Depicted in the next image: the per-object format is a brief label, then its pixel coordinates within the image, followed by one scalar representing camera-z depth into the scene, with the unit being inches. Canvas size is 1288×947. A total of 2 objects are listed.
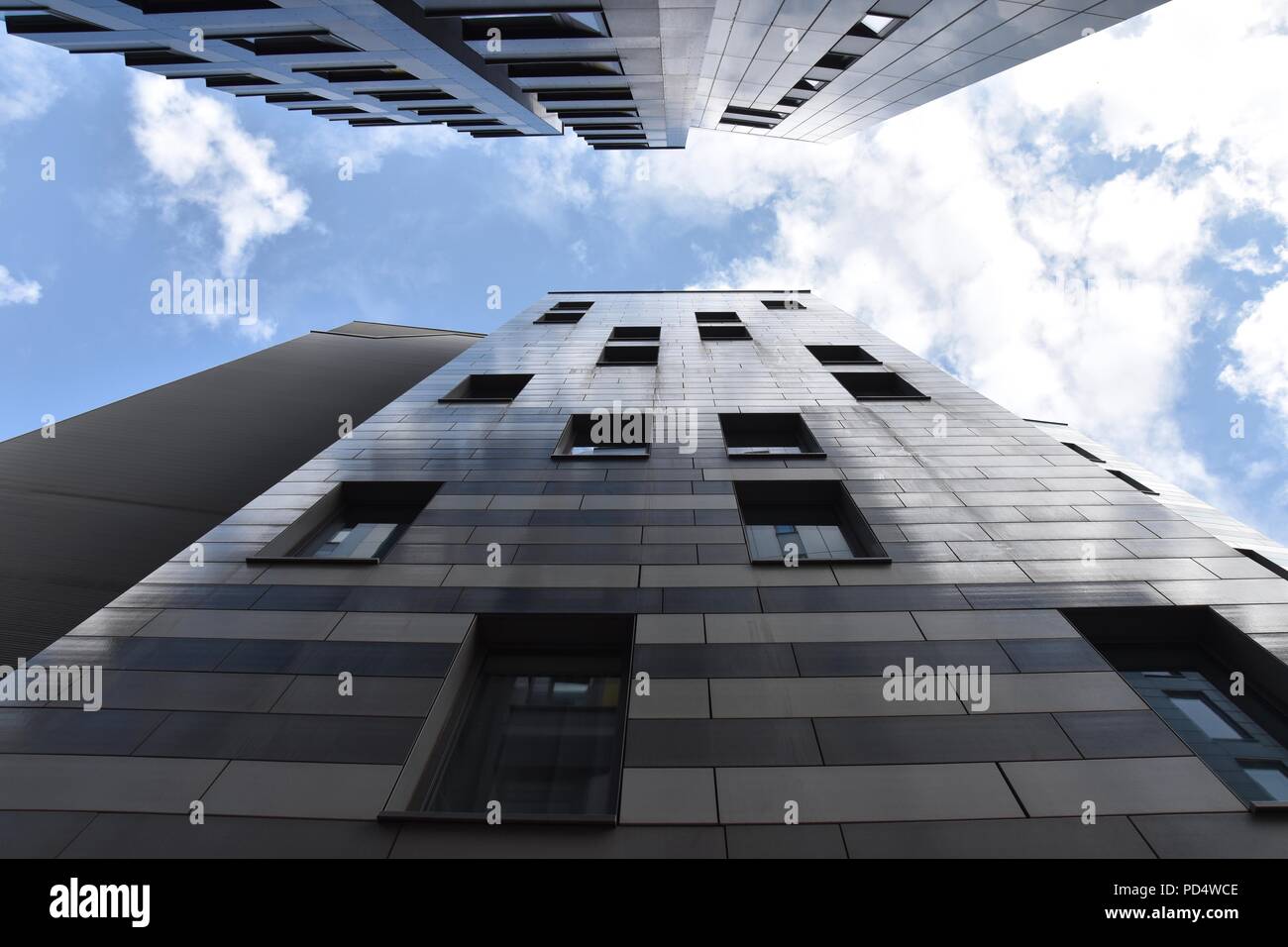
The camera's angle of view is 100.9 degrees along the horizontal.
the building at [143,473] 393.4
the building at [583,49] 528.1
